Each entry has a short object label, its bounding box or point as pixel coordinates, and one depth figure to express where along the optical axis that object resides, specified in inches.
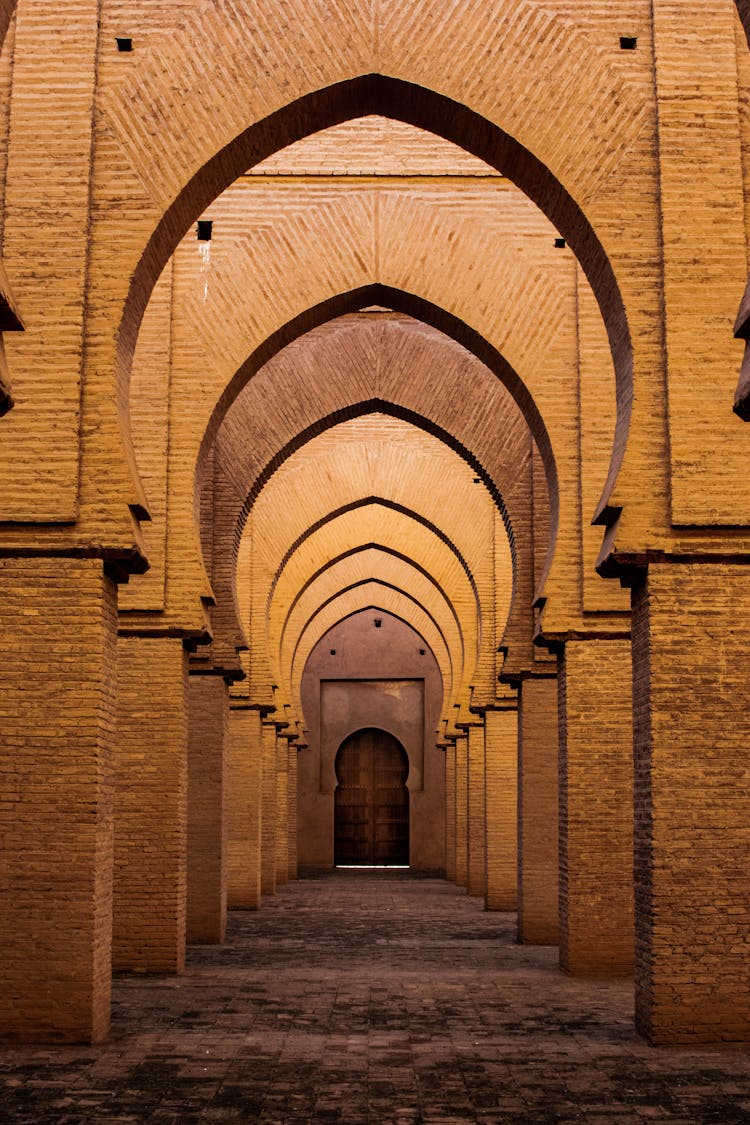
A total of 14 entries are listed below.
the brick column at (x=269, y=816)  847.1
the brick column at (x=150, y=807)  428.1
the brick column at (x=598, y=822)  433.4
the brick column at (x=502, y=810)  703.1
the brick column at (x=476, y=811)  820.6
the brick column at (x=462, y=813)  941.2
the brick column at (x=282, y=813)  951.0
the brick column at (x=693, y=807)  313.3
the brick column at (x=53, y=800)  307.7
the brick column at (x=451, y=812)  1042.1
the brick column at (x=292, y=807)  1027.9
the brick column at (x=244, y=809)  717.3
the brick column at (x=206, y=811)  525.0
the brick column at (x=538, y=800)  533.6
